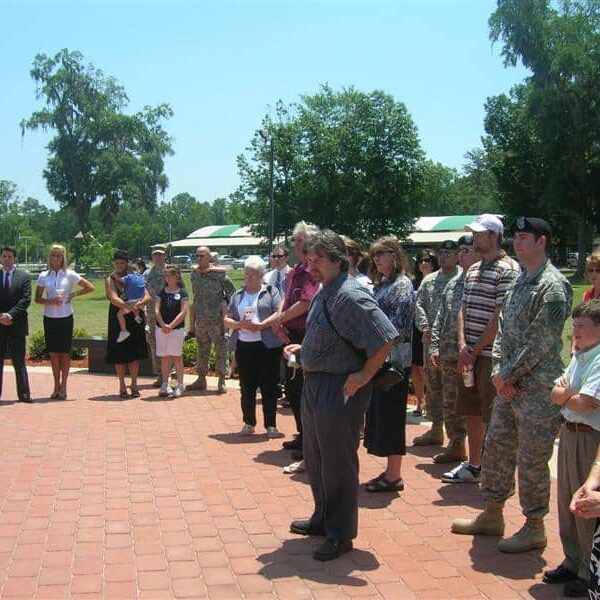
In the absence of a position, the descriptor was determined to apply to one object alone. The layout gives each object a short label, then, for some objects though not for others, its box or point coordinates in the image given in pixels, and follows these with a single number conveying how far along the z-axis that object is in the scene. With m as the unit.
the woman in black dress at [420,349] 8.20
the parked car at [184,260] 75.74
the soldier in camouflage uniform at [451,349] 6.09
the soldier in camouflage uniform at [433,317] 6.82
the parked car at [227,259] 83.06
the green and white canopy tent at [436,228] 73.75
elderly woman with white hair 7.36
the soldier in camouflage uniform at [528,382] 4.26
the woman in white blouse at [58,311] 9.45
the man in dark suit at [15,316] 9.22
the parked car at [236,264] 77.75
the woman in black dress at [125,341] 9.54
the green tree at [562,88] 41.56
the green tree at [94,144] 54.72
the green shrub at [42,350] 12.67
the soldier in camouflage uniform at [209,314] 9.83
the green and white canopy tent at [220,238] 99.62
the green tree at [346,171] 50.94
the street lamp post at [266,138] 38.38
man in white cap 5.33
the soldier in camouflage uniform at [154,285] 10.49
